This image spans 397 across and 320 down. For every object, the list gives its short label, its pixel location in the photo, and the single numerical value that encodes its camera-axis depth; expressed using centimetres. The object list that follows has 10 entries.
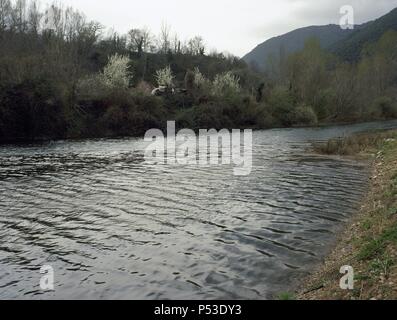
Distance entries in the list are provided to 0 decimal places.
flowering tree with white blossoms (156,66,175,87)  8392
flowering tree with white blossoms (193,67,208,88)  7878
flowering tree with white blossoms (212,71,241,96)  7697
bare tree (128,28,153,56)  11592
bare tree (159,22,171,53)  12352
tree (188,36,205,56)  13051
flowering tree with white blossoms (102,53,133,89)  6919
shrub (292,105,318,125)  7469
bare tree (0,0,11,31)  8855
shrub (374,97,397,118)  8950
